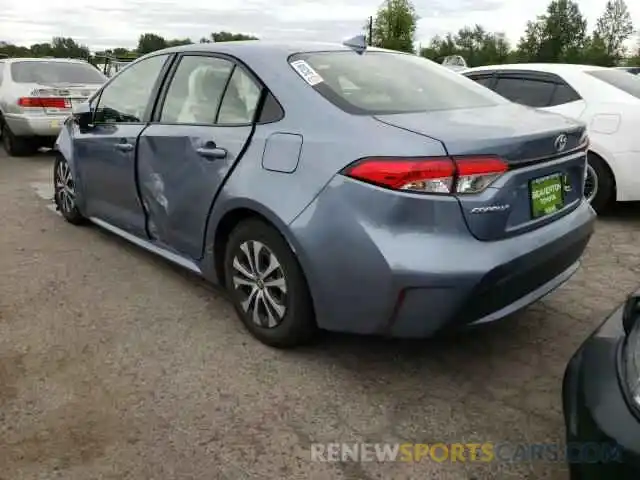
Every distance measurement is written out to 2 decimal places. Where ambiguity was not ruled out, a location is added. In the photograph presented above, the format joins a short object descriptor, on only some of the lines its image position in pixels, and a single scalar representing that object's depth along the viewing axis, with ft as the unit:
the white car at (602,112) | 16.76
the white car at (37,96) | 28.84
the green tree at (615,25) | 243.19
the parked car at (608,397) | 4.95
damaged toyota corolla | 7.96
